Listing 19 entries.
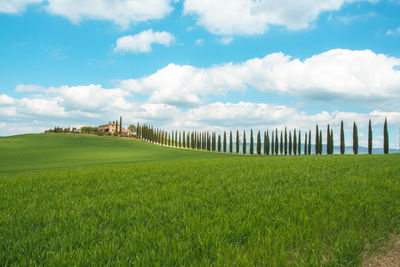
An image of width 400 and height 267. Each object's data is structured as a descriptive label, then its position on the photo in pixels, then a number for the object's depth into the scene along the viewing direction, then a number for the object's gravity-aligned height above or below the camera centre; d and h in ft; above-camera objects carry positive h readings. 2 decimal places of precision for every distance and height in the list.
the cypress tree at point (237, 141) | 208.48 -4.82
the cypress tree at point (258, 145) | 199.21 -8.56
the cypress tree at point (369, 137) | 164.73 -0.72
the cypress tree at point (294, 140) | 195.11 -3.33
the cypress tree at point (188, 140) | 245.04 -4.59
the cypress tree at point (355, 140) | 169.09 -2.74
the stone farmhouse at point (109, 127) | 388.43 +16.32
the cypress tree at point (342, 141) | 170.47 -3.66
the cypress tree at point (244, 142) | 203.82 -5.60
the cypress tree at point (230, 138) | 223.96 -2.51
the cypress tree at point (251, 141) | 190.35 -4.39
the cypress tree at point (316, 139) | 187.16 -2.27
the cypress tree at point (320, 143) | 185.98 -5.67
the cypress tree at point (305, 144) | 186.70 -6.68
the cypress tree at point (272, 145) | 197.65 -8.05
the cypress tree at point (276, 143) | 198.68 -6.19
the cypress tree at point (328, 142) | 177.80 -4.59
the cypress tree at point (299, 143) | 195.87 -6.04
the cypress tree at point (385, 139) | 158.20 -1.77
